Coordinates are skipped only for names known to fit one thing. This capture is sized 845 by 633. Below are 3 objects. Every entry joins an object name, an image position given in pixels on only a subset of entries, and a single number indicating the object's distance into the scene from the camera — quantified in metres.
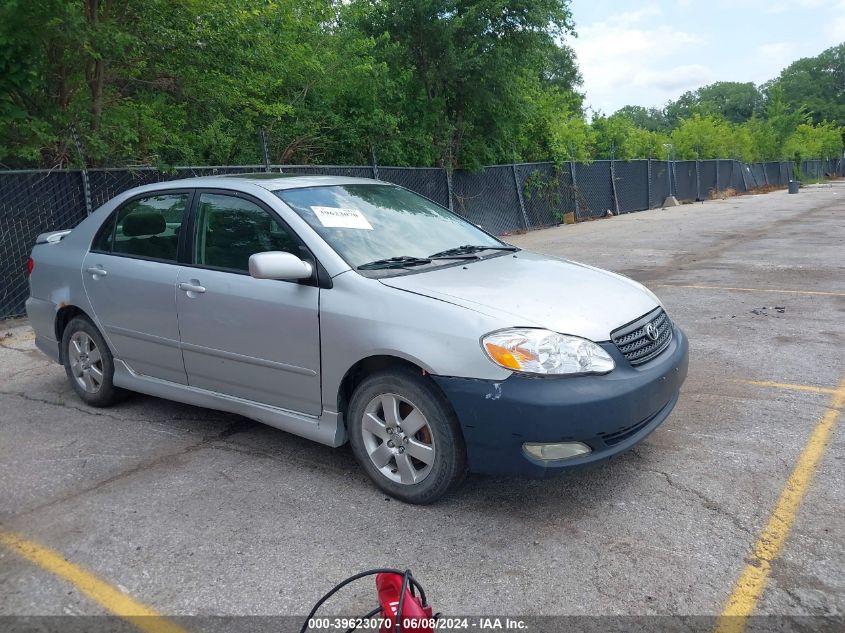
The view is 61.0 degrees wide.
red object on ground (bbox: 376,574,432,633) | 2.11
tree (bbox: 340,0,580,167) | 15.30
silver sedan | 3.19
